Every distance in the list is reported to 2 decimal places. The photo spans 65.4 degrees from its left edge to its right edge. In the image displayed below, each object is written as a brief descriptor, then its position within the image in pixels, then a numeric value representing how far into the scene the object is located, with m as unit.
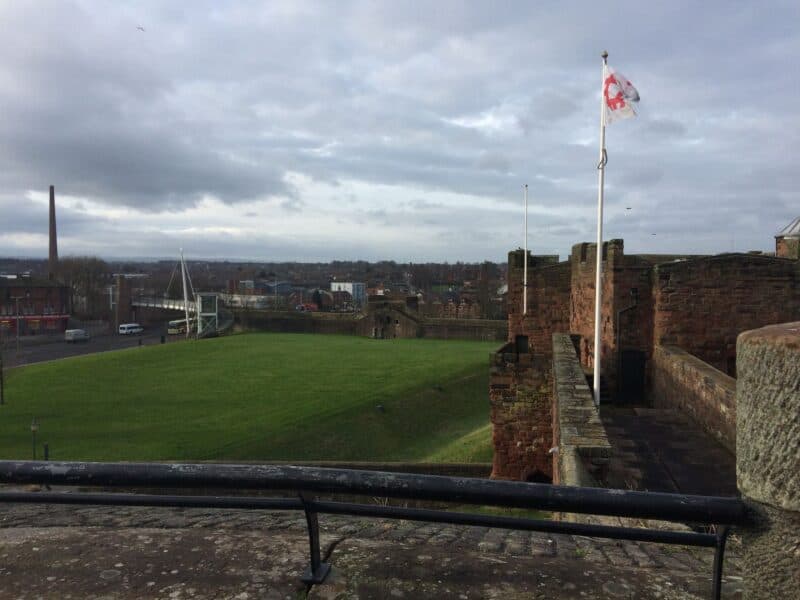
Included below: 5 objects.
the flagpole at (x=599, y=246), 11.33
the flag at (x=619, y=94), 11.68
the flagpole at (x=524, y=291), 20.45
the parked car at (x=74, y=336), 61.95
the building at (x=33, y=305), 72.56
